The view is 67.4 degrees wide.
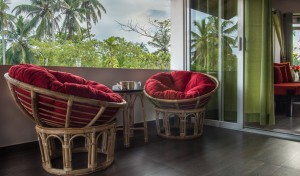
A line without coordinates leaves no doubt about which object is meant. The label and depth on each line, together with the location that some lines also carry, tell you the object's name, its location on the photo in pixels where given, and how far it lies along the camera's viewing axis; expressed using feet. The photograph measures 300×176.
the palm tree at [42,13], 39.27
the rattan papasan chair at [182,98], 8.28
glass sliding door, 10.03
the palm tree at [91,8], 41.32
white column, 11.76
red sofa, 12.51
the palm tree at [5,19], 27.01
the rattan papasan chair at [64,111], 4.91
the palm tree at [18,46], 34.19
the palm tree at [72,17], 39.81
